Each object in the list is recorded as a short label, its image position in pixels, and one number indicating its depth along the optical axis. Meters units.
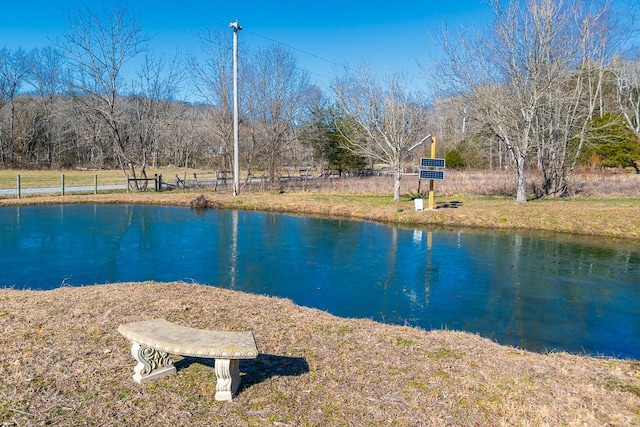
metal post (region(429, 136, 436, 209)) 18.64
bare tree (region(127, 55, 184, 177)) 28.56
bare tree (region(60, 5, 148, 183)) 26.22
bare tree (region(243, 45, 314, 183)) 29.11
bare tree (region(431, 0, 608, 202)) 19.45
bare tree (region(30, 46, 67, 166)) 51.91
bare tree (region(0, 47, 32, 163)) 48.88
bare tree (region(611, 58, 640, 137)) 31.72
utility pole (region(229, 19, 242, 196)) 23.69
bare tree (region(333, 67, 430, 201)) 21.34
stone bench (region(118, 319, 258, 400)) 4.04
